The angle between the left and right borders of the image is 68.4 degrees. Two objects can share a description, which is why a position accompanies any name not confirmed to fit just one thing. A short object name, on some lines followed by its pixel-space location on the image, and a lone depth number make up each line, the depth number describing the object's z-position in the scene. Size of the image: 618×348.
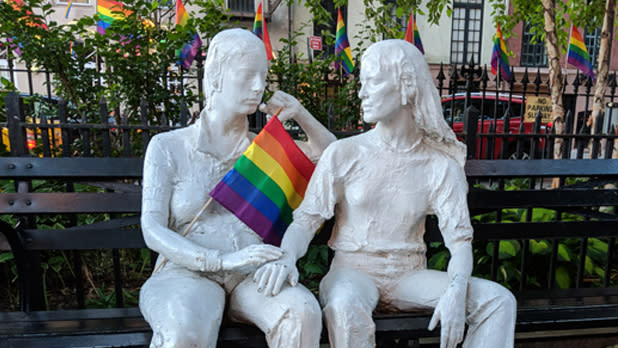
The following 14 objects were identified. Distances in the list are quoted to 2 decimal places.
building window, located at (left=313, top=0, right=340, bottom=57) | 14.01
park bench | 1.81
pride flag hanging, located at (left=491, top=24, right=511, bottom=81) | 7.20
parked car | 9.41
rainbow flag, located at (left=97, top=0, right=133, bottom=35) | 4.53
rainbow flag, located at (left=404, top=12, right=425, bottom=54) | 5.61
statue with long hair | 1.67
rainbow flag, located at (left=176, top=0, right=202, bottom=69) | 4.47
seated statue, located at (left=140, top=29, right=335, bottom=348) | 1.56
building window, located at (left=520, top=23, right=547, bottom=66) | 16.82
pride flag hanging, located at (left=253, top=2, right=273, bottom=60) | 5.73
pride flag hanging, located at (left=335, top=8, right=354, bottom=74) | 5.76
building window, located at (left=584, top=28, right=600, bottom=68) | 16.55
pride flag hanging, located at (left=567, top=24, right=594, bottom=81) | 6.40
